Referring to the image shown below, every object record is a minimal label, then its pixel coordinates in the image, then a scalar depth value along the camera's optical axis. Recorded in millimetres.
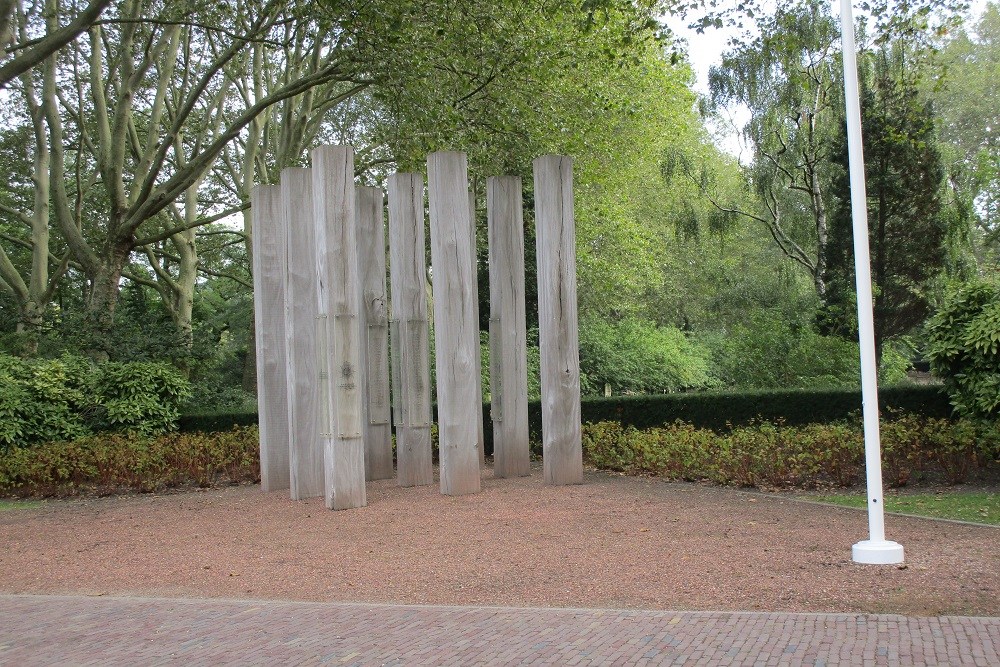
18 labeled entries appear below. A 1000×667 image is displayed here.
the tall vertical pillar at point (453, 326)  11703
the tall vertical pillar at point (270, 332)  13148
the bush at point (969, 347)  11891
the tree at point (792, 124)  23859
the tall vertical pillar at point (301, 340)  12320
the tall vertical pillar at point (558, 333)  12023
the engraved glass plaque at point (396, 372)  12859
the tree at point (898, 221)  21859
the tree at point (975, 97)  40219
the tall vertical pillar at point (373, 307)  13391
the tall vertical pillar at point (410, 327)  12430
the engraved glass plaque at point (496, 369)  13141
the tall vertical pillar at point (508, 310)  13062
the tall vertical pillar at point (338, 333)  10930
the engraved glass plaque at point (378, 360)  13375
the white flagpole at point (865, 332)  7148
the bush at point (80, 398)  15883
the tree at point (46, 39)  13586
